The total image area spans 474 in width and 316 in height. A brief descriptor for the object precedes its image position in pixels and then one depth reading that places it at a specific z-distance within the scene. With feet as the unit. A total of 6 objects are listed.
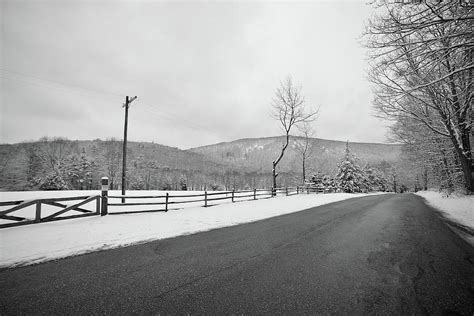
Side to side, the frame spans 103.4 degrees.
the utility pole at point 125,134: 41.77
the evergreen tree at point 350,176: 117.70
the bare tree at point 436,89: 14.44
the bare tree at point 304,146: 89.02
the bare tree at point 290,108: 68.54
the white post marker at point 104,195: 25.60
